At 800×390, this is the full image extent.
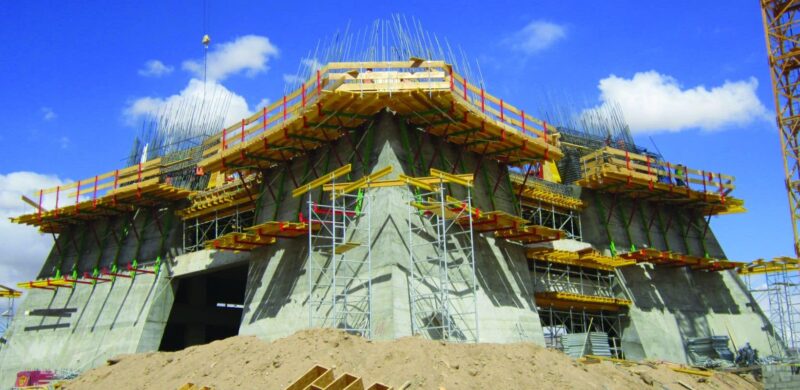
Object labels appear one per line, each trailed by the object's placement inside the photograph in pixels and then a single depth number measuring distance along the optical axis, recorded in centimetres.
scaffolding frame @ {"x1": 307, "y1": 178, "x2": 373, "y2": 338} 2422
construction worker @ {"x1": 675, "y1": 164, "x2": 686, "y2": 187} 3866
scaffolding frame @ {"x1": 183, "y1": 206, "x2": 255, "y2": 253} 3381
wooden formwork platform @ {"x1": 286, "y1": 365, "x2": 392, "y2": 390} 1634
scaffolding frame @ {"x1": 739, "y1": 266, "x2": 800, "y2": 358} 3684
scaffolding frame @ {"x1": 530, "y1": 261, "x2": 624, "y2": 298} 3275
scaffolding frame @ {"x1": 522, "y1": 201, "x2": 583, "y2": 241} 3497
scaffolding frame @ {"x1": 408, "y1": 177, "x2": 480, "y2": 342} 2423
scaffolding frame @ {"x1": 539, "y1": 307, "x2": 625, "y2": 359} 3329
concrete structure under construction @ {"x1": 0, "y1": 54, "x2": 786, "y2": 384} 2559
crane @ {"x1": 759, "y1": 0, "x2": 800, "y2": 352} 4038
